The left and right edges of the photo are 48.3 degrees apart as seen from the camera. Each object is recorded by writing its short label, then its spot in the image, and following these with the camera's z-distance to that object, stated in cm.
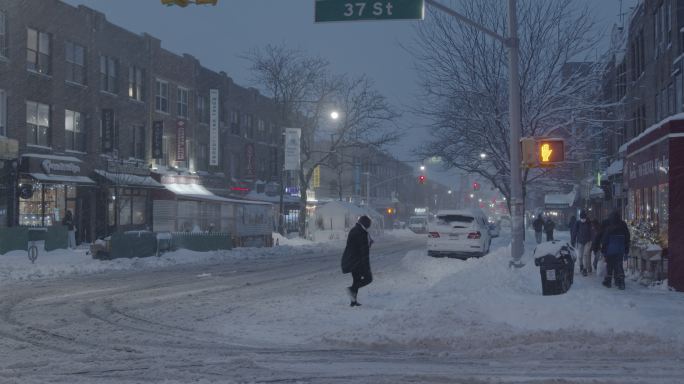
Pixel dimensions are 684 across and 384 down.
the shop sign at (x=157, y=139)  4141
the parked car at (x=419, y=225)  7315
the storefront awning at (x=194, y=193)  3934
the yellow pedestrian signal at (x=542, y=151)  1532
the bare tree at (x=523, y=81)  2577
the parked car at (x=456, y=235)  2650
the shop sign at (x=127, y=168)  3746
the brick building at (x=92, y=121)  3152
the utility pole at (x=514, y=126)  1622
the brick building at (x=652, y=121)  1638
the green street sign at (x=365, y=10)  1423
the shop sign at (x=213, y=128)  4688
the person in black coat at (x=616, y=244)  1677
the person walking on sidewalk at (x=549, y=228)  3778
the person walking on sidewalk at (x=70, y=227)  3116
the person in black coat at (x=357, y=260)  1385
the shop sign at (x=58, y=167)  3228
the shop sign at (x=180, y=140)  4409
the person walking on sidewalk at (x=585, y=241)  2066
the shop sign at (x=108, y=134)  3697
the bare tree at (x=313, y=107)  4859
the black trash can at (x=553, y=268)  1446
